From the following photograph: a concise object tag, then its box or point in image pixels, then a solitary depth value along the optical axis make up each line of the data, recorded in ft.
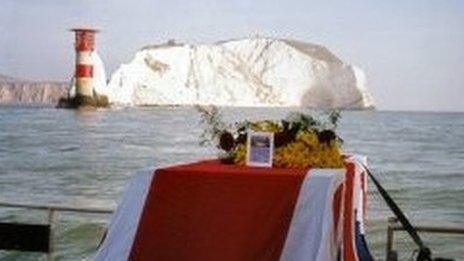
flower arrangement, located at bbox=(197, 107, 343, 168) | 14.87
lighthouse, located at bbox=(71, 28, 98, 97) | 337.66
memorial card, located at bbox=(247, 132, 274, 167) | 14.89
